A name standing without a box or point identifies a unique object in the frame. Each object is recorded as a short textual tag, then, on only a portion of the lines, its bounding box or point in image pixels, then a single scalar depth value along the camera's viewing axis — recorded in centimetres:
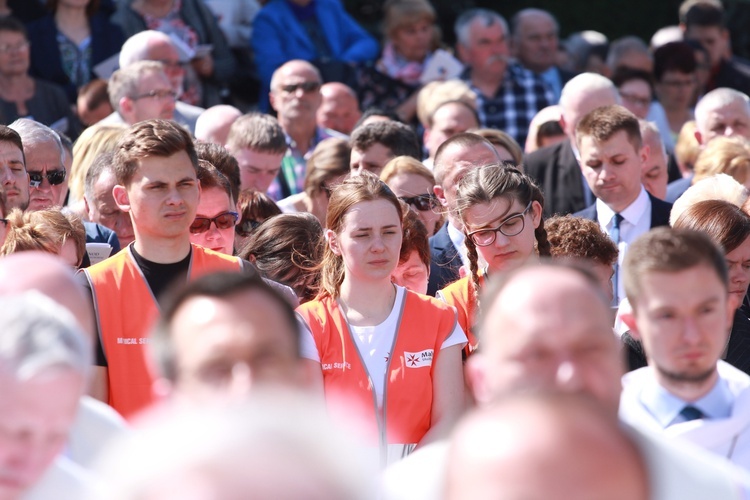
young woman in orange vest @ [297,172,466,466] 970
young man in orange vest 930
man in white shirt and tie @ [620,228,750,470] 664
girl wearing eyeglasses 1076
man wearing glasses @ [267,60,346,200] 1681
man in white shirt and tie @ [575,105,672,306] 1320
